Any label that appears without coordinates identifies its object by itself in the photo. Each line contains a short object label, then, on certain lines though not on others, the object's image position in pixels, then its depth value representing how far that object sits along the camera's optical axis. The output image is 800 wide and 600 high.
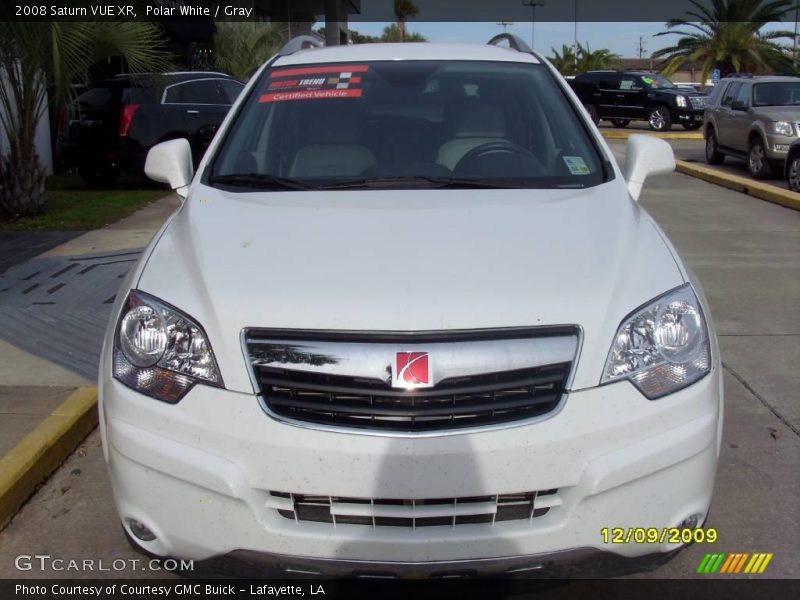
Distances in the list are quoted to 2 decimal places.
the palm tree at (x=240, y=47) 24.69
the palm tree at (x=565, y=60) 51.48
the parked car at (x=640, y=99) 27.72
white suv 2.38
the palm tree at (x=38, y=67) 9.27
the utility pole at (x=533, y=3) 46.38
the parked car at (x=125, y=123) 12.51
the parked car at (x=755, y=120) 14.17
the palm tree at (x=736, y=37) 35.75
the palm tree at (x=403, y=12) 57.11
